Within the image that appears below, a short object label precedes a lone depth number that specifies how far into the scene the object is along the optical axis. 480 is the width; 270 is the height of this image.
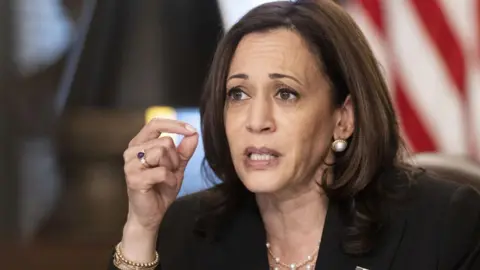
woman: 3.67
